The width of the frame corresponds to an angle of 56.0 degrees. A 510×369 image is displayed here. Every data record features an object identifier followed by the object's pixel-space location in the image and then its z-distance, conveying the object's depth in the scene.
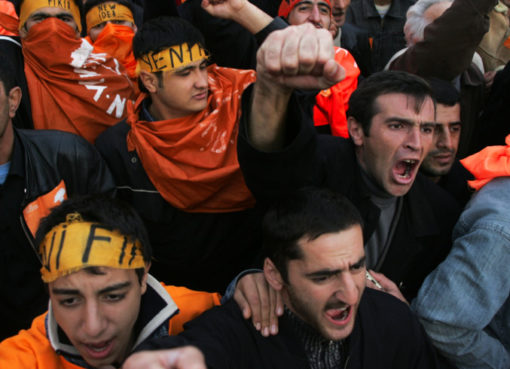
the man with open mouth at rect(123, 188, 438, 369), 1.53
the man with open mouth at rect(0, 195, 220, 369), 1.55
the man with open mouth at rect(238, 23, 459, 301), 2.05
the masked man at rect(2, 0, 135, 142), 2.51
